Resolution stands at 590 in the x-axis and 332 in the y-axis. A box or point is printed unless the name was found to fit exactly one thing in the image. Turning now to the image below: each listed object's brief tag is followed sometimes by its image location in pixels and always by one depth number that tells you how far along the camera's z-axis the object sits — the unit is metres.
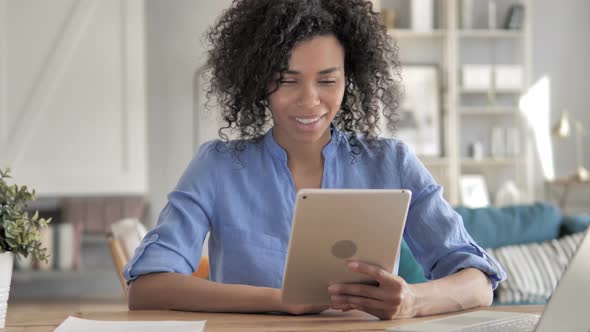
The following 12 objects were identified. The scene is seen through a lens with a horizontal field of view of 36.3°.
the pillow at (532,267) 4.18
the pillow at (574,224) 4.49
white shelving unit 6.94
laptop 1.21
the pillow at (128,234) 2.54
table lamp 6.73
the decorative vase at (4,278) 1.48
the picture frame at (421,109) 7.09
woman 1.77
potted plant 1.46
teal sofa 4.38
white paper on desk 1.40
